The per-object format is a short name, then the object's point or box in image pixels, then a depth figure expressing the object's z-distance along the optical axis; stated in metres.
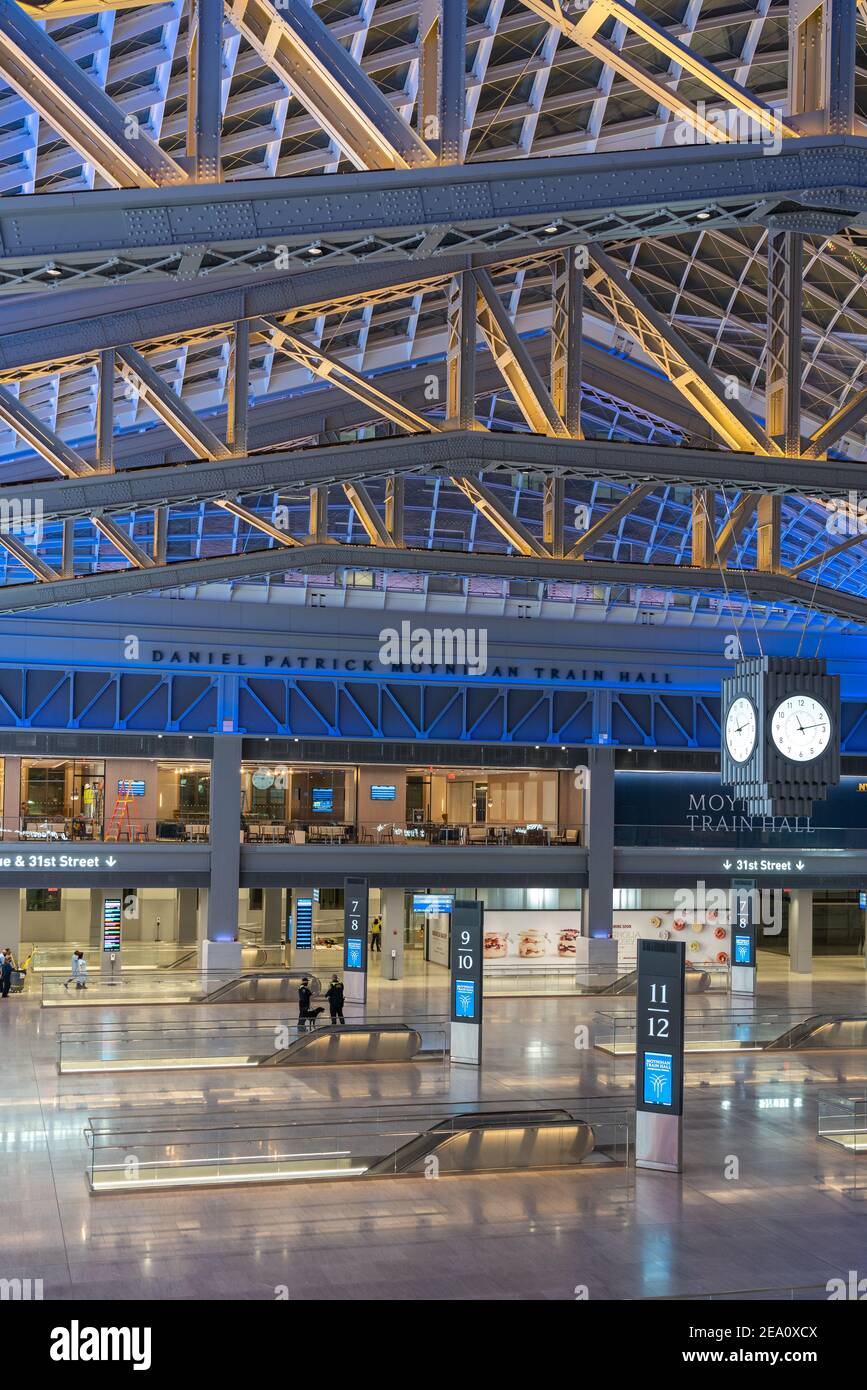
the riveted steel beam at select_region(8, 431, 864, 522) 19.94
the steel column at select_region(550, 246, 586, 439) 20.31
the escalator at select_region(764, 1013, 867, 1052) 34.38
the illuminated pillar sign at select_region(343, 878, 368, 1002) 38.78
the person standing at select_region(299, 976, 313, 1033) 32.97
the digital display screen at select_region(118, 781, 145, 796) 47.06
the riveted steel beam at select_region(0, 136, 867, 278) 10.17
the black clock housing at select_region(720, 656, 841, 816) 23.20
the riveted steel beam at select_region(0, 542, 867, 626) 26.16
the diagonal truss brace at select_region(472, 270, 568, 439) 19.28
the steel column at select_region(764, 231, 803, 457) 19.97
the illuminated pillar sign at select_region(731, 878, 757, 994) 44.03
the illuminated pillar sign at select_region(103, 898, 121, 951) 44.19
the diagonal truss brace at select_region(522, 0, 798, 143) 10.72
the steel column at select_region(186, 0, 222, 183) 10.21
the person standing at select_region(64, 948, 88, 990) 39.12
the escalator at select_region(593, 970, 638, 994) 45.22
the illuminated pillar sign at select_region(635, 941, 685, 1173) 21.66
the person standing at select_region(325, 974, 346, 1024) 33.66
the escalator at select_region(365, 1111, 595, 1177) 20.88
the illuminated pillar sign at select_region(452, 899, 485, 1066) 30.94
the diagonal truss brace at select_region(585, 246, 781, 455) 20.02
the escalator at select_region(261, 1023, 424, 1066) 30.25
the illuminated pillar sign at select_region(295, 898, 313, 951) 46.84
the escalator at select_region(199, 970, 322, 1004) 40.28
